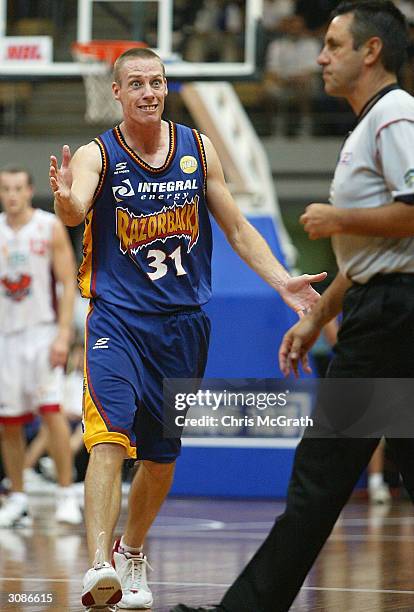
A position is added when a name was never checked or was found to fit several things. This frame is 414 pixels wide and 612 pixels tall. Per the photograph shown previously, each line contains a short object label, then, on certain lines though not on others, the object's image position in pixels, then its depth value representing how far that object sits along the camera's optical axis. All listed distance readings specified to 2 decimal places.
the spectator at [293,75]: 37.62
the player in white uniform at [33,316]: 17.41
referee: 7.89
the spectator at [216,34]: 25.78
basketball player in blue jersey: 9.81
